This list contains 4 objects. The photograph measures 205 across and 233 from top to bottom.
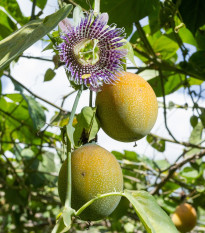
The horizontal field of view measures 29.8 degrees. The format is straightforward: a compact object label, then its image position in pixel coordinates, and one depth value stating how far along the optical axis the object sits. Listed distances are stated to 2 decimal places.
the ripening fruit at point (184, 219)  1.80
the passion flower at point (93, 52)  0.70
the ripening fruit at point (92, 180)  0.64
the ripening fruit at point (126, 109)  0.72
